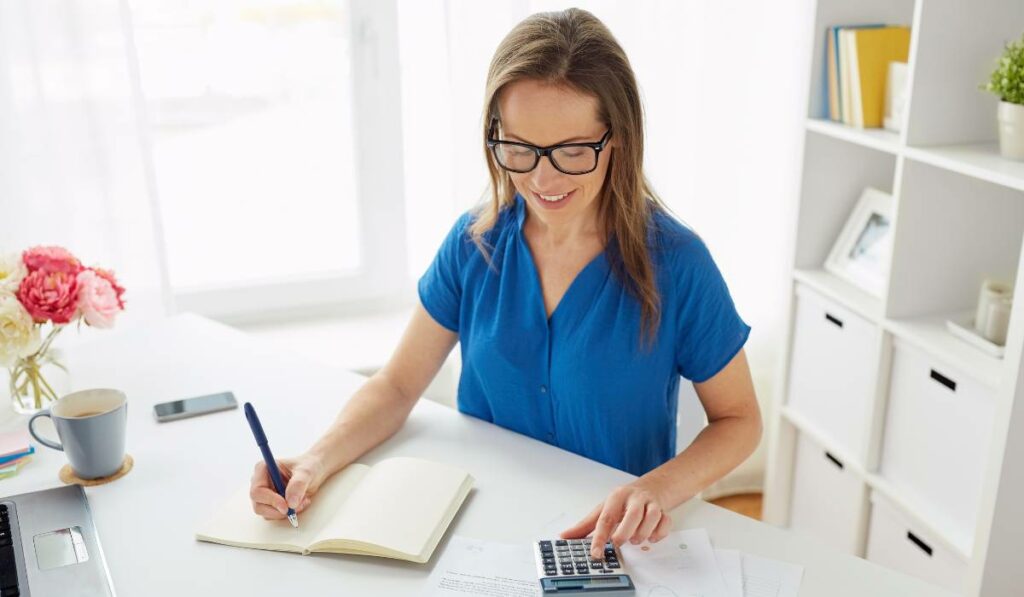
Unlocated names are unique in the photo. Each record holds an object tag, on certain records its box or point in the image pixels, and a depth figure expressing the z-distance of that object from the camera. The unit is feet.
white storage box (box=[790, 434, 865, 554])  7.26
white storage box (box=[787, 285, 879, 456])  6.93
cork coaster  4.50
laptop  3.76
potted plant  5.66
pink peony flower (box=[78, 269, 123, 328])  4.87
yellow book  6.80
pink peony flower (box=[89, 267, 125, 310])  5.02
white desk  3.81
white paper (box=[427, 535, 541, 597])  3.69
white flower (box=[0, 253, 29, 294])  4.71
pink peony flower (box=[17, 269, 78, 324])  4.70
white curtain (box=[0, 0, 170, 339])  6.80
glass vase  4.93
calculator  3.61
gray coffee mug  4.38
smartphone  5.13
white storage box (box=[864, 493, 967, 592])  6.23
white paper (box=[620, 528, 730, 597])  3.67
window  7.92
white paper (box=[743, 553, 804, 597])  3.68
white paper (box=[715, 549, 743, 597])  3.68
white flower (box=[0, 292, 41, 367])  4.61
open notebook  3.92
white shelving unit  5.76
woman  4.40
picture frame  6.99
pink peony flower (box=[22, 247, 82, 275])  4.81
